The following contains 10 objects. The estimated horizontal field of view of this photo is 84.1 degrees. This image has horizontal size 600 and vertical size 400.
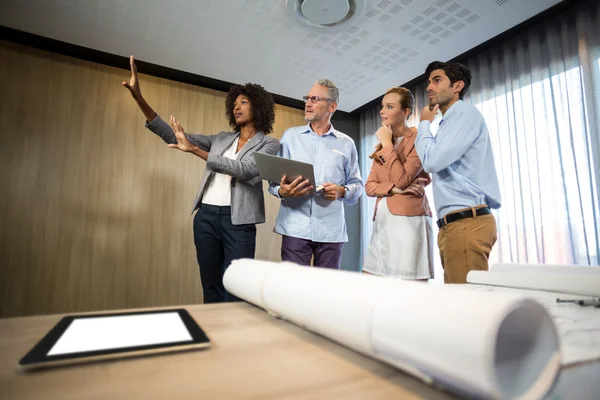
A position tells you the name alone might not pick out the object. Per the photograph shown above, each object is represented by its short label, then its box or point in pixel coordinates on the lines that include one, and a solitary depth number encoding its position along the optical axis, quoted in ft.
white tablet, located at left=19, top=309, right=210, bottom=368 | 1.09
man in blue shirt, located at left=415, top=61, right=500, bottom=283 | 4.29
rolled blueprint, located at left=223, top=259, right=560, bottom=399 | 0.79
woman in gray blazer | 5.34
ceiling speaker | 6.91
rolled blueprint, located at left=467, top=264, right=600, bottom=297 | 2.25
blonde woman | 5.15
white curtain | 6.68
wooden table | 0.90
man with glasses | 5.59
